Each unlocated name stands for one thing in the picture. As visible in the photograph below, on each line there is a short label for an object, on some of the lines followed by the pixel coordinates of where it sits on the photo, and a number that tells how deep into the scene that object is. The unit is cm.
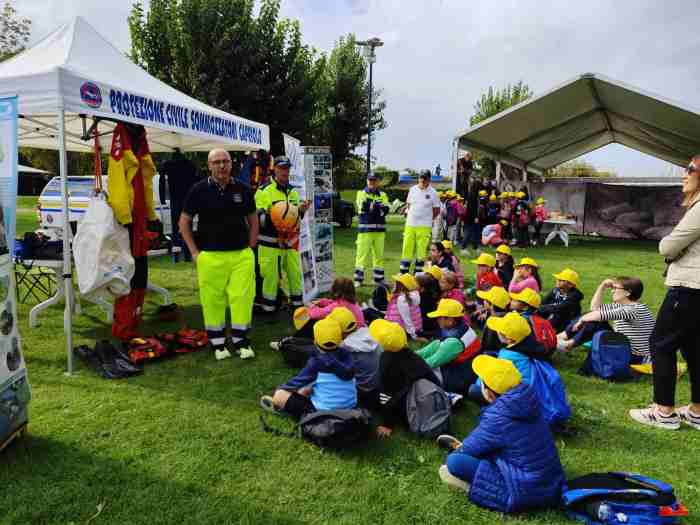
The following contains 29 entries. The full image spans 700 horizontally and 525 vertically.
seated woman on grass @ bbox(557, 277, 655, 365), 494
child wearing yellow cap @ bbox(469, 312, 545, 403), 362
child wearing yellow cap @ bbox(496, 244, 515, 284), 748
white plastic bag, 470
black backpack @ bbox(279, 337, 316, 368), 487
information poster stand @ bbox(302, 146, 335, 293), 795
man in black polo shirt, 489
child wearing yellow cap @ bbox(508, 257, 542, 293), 604
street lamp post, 1844
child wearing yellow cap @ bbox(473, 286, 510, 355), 473
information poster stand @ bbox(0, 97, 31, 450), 297
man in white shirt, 901
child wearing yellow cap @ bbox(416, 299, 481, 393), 428
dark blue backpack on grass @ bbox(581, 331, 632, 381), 481
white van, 1174
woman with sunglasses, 349
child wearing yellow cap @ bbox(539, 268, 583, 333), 598
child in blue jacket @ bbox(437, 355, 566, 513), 268
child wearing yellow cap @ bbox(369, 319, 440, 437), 361
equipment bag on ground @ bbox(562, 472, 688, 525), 252
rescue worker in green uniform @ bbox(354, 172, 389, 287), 856
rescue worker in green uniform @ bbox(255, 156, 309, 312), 642
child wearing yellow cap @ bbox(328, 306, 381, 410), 378
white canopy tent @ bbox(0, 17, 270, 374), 435
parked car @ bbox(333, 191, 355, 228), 2102
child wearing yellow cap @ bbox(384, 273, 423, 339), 571
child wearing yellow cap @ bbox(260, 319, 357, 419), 345
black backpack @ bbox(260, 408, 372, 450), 326
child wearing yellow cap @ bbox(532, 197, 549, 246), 1781
